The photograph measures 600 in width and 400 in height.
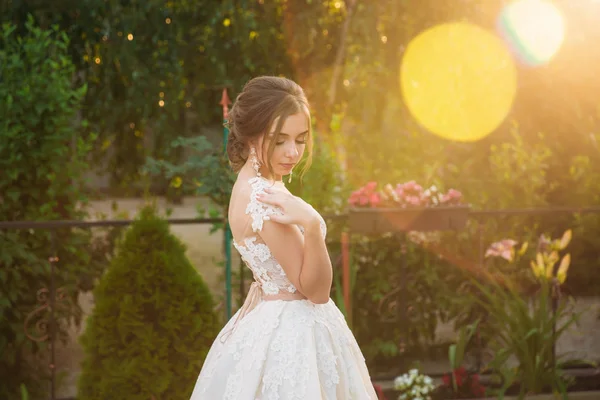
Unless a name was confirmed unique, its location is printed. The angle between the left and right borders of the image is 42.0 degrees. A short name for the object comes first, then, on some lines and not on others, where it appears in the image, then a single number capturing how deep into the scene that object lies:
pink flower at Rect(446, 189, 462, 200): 4.96
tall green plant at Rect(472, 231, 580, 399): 4.57
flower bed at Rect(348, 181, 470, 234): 4.83
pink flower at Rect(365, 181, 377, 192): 4.90
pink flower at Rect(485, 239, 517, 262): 5.25
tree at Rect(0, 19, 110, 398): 5.46
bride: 2.32
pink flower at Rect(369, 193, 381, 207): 4.88
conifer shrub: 3.85
